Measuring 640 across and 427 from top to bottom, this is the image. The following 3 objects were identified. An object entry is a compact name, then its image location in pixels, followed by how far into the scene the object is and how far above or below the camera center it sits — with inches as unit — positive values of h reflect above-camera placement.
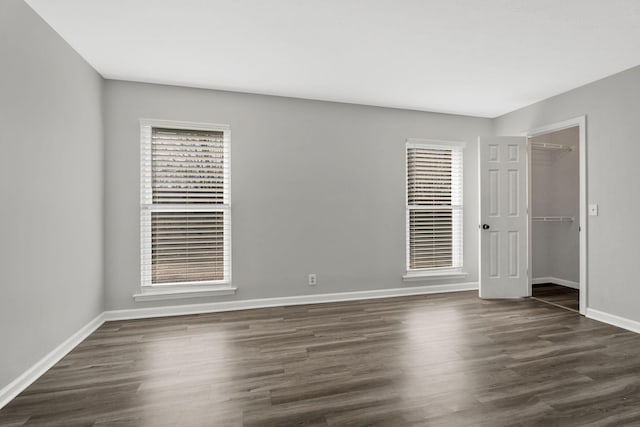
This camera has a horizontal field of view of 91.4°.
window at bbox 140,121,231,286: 141.8 +3.8
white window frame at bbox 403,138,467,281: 176.7 -11.7
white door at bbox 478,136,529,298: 171.0 -1.5
